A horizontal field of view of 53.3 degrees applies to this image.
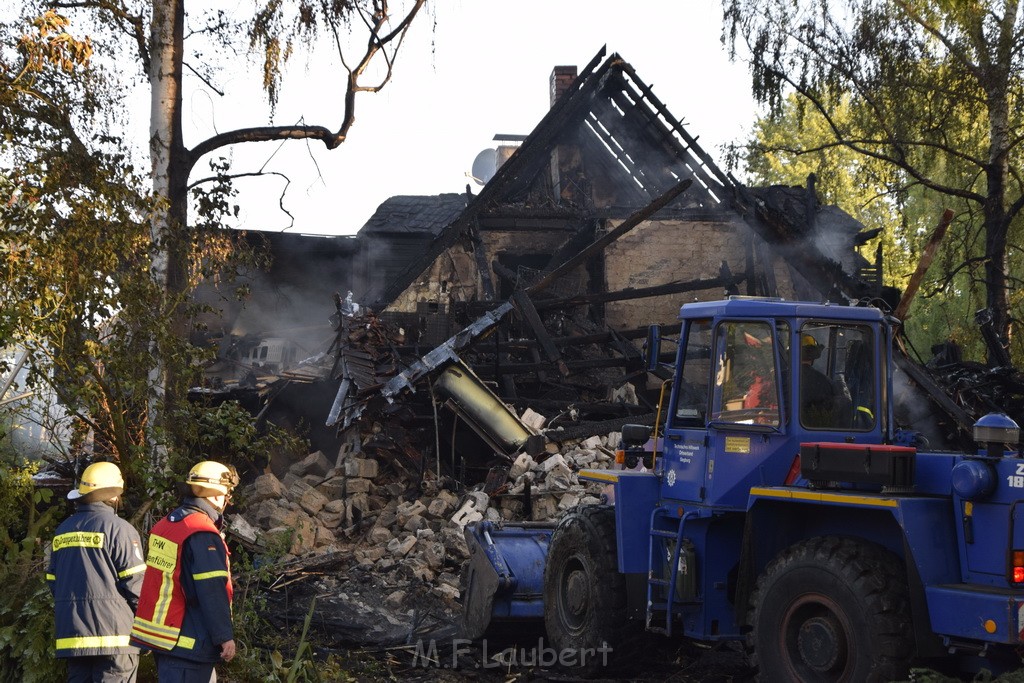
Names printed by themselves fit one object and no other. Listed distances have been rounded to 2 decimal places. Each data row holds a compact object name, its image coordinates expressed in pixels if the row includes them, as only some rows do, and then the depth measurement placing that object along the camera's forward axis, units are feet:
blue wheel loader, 17.21
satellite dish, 113.80
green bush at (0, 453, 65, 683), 21.31
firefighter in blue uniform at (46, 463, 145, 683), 17.69
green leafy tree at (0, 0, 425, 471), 26.09
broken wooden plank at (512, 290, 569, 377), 51.78
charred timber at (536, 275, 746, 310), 56.80
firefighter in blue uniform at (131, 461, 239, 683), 15.66
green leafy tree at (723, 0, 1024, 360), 50.52
